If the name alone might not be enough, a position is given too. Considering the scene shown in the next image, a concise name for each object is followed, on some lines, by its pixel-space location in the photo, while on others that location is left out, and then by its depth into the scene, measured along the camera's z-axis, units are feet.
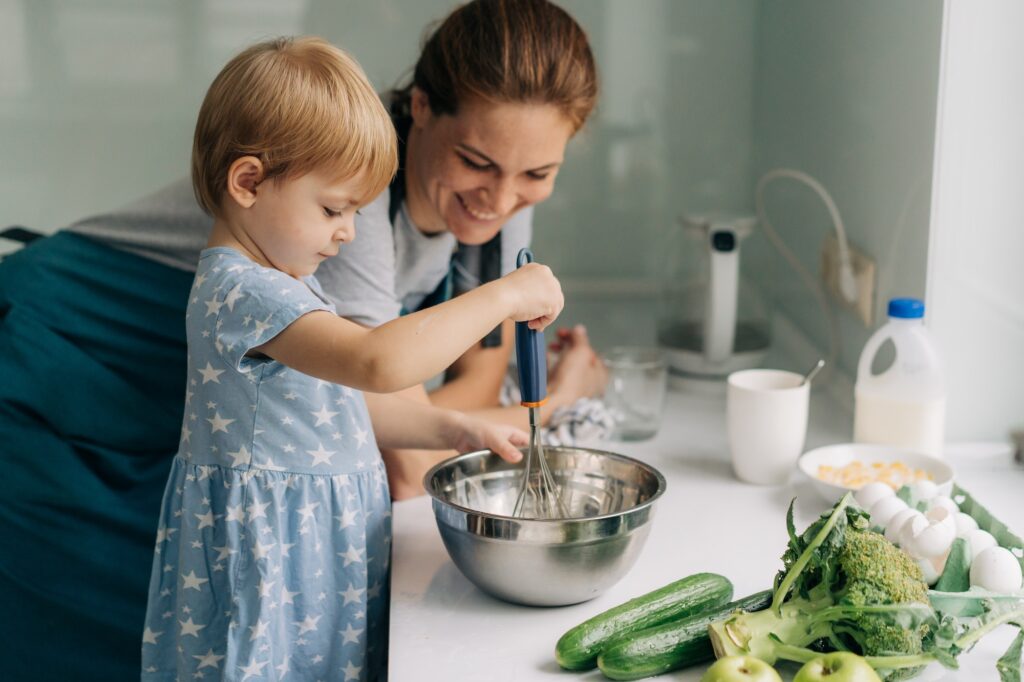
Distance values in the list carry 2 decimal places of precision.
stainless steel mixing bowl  3.08
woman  4.23
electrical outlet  5.17
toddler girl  3.22
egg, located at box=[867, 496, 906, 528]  3.29
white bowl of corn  3.97
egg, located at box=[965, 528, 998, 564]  3.09
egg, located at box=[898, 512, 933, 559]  3.08
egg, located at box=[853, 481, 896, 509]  3.45
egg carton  3.23
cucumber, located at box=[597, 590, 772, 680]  2.82
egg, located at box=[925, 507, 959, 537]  3.13
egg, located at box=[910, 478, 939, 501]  3.52
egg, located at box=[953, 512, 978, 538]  3.18
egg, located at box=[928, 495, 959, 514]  3.34
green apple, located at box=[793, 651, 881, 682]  2.50
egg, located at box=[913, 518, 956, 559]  3.06
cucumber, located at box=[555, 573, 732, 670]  2.91
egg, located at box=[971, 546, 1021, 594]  2.95
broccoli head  2.67
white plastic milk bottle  4.29
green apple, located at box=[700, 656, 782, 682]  2.57
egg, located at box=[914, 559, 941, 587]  2.99
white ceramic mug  4.25
